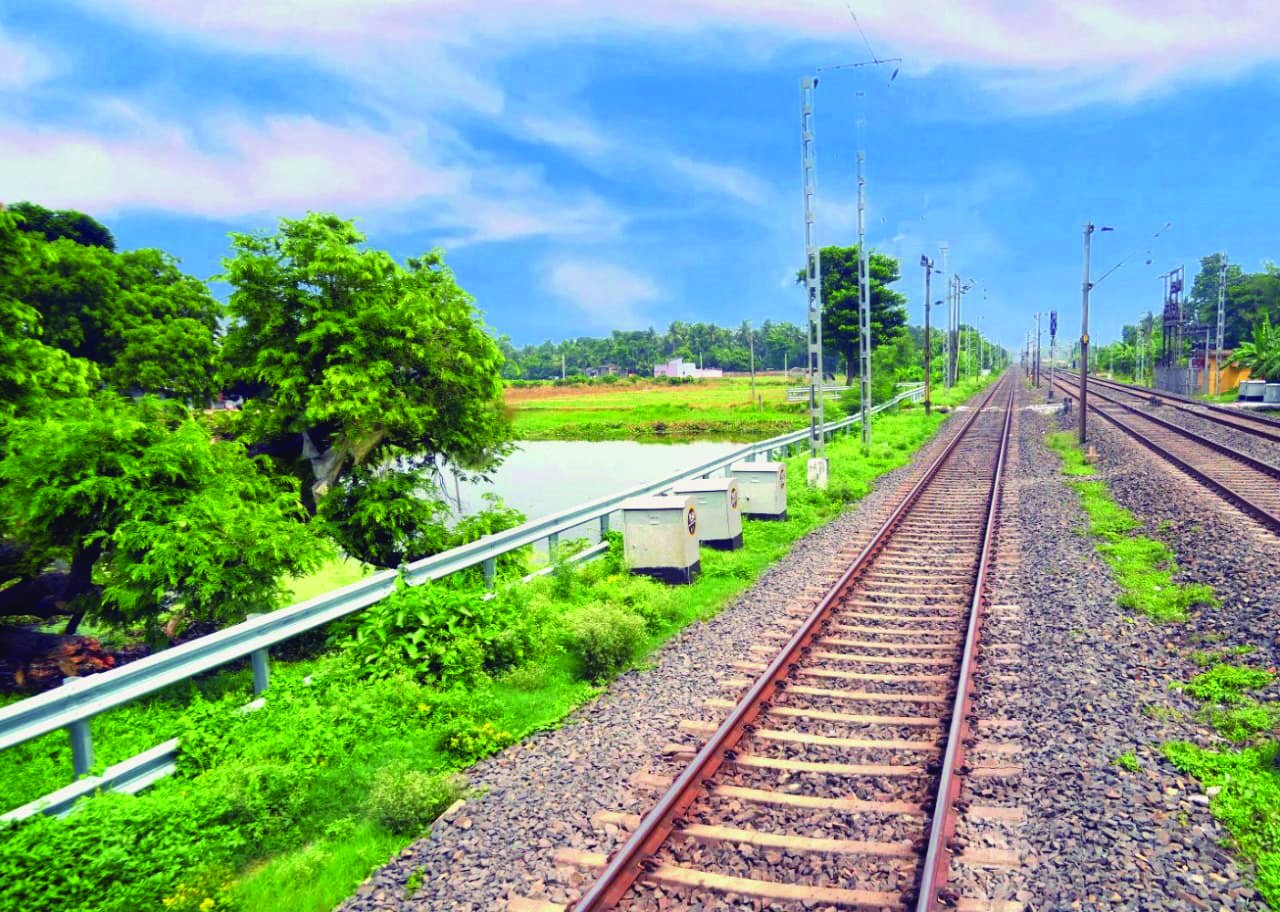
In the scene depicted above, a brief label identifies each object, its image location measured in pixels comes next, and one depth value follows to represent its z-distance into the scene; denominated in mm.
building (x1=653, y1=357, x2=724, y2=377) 156375
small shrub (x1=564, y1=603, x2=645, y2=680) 8852
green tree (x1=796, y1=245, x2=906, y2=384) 61594
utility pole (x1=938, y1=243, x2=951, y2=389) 71506
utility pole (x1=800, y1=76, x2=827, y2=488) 20891
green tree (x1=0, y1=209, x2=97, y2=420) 10719
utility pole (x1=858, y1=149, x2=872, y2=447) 29656
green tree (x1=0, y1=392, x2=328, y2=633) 9180
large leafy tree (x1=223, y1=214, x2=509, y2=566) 13398
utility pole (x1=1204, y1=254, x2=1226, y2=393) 59312
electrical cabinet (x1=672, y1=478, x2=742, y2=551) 14422
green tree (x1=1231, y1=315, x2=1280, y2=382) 49781
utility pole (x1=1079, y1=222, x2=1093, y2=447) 30152
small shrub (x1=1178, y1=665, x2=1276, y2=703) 7648
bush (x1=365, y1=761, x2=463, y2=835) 5938
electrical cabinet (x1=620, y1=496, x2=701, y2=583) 12234
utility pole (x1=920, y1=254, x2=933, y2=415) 48347
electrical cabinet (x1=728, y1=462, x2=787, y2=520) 17234
